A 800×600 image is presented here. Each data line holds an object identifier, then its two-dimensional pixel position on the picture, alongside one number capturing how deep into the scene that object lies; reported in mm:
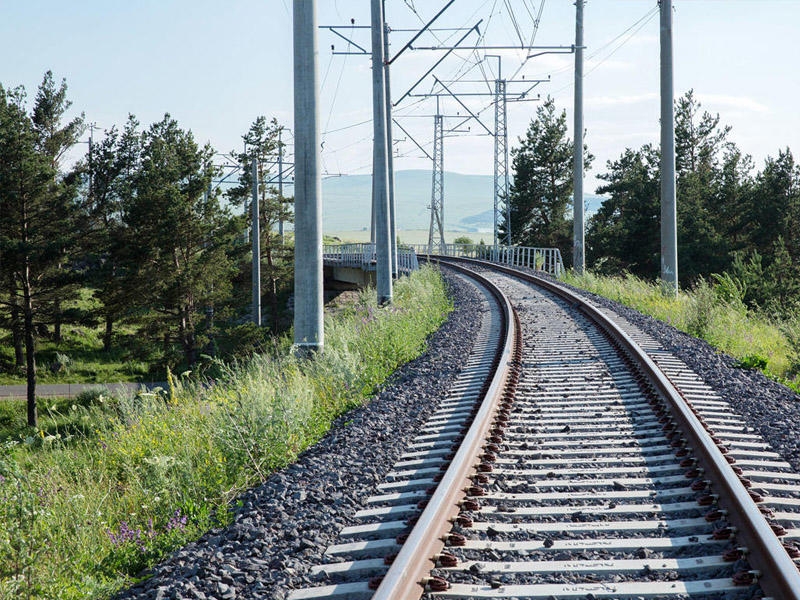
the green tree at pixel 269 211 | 61131
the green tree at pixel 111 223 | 48344
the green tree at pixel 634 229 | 52188
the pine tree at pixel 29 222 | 39031
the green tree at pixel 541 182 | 69312
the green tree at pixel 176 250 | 47812
